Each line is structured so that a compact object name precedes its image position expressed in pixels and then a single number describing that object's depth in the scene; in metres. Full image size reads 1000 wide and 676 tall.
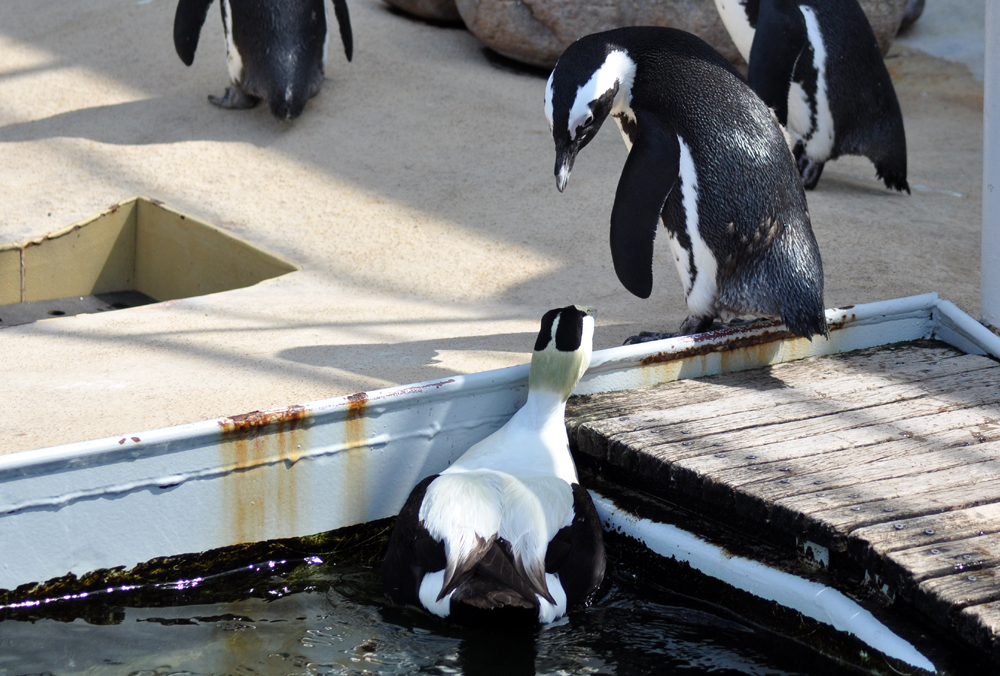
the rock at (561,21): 9.68
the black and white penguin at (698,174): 4.66
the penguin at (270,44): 8.34
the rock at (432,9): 10.45
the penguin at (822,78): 7.26
